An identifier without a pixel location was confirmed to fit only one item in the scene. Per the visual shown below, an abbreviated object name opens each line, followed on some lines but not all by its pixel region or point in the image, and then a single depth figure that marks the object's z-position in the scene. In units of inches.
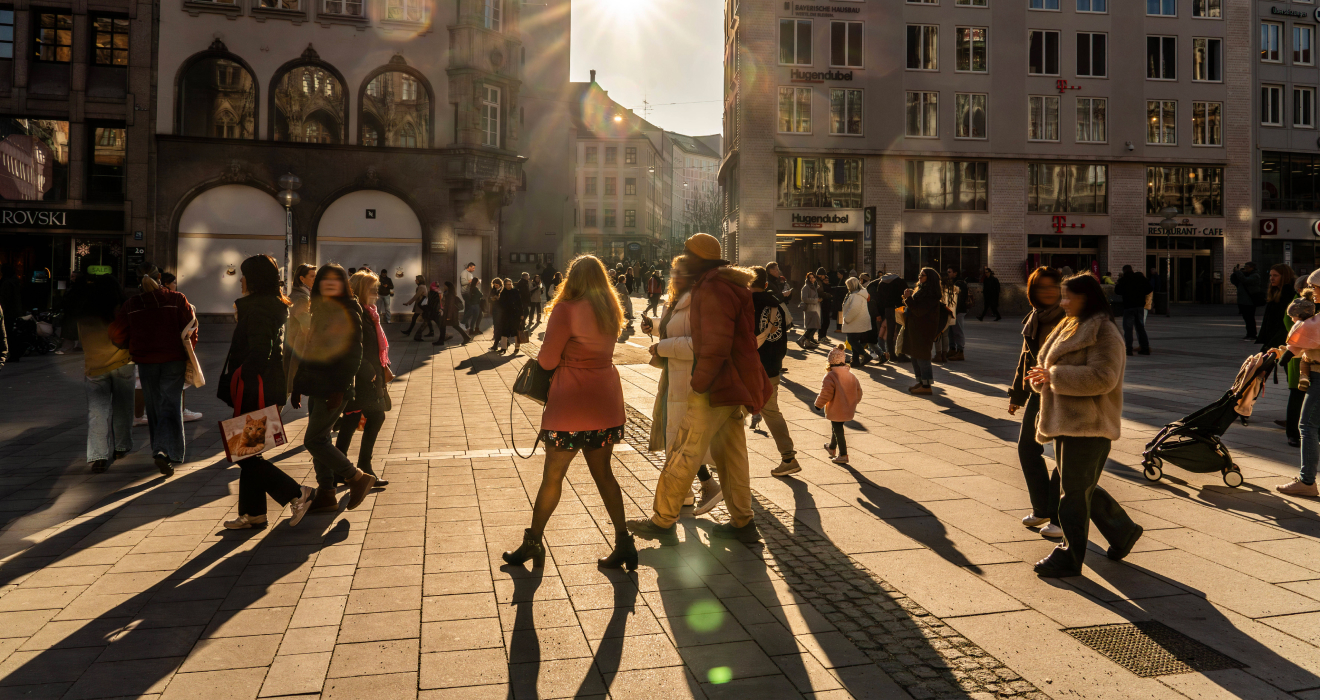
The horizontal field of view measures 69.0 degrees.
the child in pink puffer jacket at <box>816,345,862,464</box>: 326.3
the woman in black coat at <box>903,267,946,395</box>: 512.4
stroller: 293.0
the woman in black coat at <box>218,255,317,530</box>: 245.1
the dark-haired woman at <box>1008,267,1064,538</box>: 237.9
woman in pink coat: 199.9
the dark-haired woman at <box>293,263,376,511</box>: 257.9
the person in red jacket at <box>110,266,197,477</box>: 314.8
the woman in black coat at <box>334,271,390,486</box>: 286.8
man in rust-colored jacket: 221.9
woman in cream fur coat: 200.5
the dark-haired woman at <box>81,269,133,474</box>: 323.0
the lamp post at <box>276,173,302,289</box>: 911.7
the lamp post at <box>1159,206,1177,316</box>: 1601.9
